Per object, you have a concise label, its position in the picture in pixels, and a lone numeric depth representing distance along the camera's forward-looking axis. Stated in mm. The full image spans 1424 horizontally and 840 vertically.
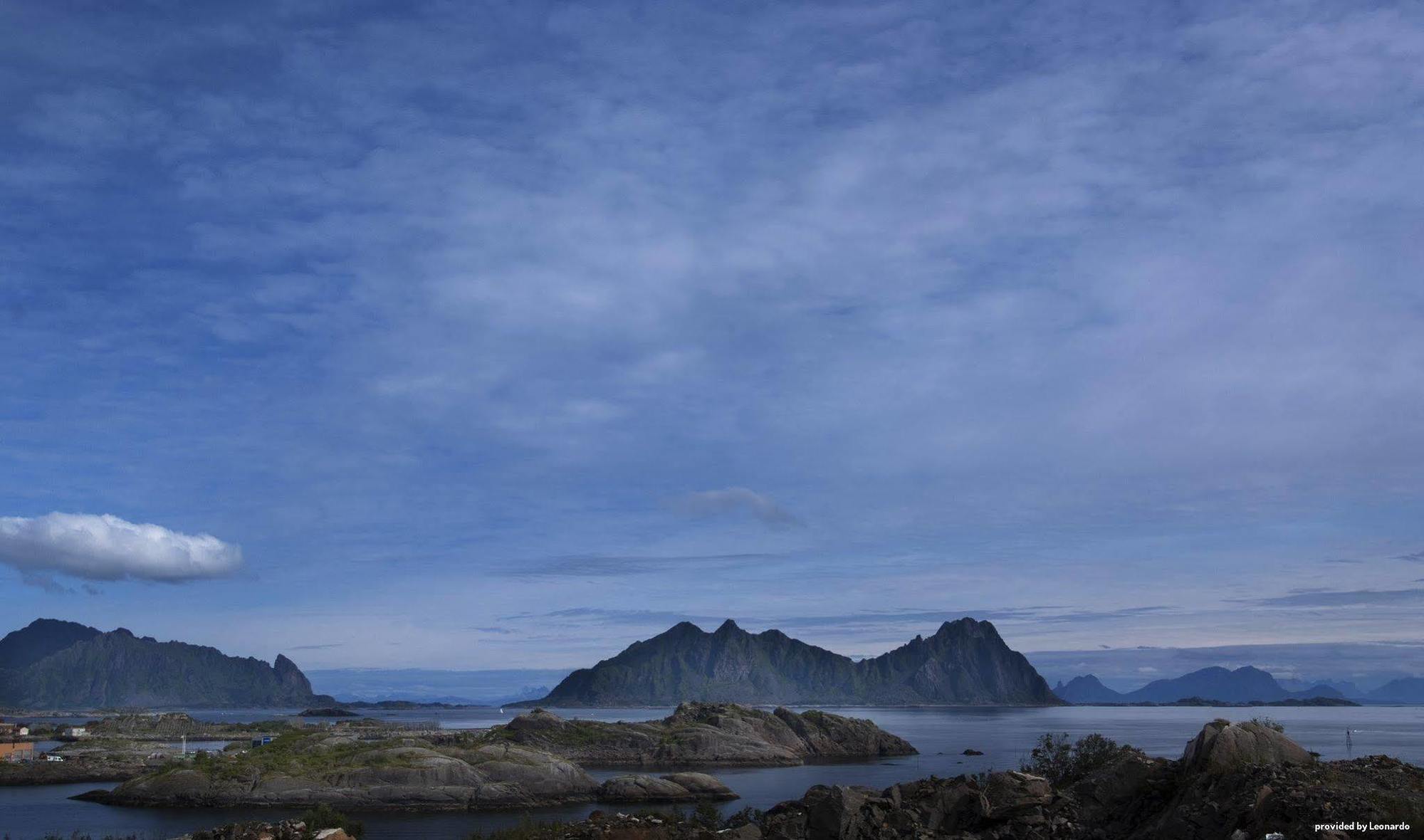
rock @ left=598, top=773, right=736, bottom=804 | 107750
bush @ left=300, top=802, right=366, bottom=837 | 64450
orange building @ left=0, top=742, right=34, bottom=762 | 147625
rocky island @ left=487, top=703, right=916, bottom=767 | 165375
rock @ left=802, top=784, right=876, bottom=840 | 41000
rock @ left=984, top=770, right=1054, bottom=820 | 39781
